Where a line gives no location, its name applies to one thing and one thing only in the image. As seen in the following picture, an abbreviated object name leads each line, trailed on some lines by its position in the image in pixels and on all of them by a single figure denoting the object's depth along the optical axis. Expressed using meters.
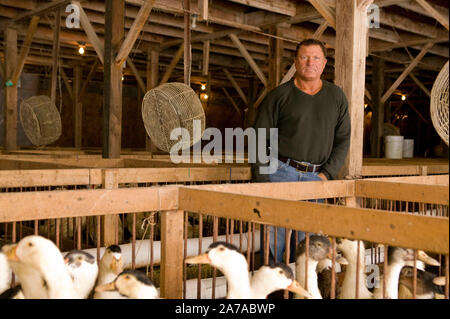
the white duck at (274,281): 1.42
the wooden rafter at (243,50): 7.14
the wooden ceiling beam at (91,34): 5.12
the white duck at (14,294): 1.43
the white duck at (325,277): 2.21
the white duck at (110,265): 1.77
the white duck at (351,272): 1.86
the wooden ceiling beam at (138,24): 4.52
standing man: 2.61
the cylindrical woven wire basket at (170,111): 4.48
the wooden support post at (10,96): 7.32
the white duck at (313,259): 1.75
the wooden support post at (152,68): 8.45
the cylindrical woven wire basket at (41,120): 6.80
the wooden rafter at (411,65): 7.33
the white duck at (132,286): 1.39
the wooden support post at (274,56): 6.51
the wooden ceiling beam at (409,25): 6.54
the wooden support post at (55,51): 5.28
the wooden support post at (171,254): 1.94
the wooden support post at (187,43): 3.71
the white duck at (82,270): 1.62
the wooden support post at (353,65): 3.01
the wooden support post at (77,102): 11.37
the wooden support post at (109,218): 3.28
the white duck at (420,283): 1.86
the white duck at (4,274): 1.57
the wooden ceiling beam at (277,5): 5.93
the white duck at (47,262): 1.34
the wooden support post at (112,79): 4.99
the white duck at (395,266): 1.79
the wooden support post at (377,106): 8.90
